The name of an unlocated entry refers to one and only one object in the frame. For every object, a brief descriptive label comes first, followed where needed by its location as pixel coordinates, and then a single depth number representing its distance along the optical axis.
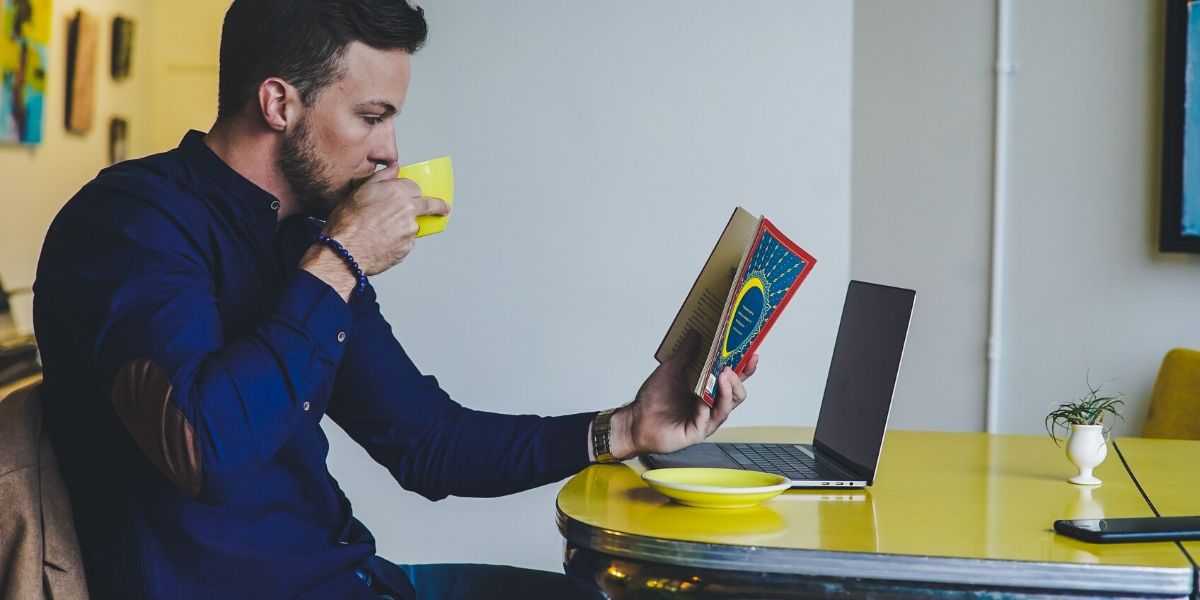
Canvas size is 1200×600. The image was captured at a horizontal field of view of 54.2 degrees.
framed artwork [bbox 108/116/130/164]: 4.54
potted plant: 1.42
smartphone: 1.13
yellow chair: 2.61
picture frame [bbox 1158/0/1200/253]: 2.95
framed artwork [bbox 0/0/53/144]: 3.37
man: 1.16
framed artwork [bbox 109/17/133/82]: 4.54
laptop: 1.39
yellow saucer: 1.25
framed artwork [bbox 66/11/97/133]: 3.96
